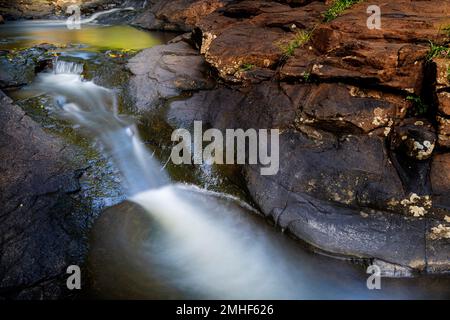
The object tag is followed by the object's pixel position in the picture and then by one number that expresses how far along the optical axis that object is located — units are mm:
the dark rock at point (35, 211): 3740
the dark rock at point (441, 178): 4281
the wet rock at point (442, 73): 4320
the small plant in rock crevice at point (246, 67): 6401
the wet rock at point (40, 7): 19766
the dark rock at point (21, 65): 8221
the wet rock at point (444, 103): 4289
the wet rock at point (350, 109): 4797
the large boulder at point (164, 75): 7082
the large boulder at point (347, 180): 4258
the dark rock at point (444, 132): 4309
